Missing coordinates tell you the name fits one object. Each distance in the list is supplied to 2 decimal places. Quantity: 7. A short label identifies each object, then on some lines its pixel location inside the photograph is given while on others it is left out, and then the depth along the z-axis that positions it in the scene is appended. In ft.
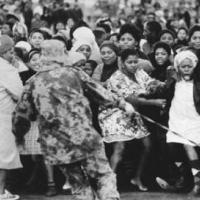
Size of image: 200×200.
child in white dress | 40.50
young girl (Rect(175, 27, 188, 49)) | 60.01
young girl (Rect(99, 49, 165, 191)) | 41.44
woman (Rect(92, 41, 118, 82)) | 43.23
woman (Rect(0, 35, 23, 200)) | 39.05
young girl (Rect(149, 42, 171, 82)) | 45.34
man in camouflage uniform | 33.90
